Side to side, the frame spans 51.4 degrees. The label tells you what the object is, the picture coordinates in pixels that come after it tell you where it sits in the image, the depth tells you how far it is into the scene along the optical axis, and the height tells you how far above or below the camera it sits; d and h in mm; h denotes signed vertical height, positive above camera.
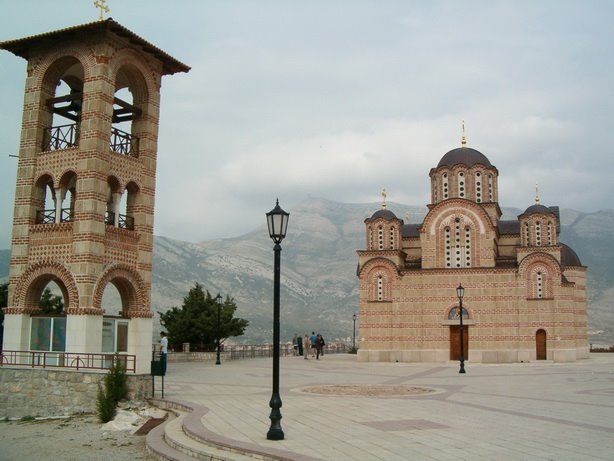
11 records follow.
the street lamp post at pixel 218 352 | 35575 -1813
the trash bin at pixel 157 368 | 18484 -1440
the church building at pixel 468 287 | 37594 +2160
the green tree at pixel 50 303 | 35531 +746
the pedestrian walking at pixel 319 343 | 41312 -1445
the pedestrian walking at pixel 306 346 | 40791 -1617
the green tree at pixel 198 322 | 42719 -224
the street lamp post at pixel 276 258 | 11797 +1189
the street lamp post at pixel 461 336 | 28688 -649
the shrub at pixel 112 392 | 17031 -2030
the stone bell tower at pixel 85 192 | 23344 +4878
